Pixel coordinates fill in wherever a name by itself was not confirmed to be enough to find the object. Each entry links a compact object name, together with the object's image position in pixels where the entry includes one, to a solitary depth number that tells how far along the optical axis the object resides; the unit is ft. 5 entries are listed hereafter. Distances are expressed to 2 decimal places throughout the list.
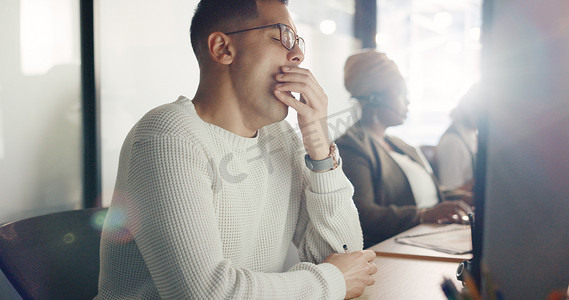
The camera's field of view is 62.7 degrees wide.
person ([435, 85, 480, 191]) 9.61
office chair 3.45
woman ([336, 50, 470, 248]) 6.07
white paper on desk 4.36
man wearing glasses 2.81
